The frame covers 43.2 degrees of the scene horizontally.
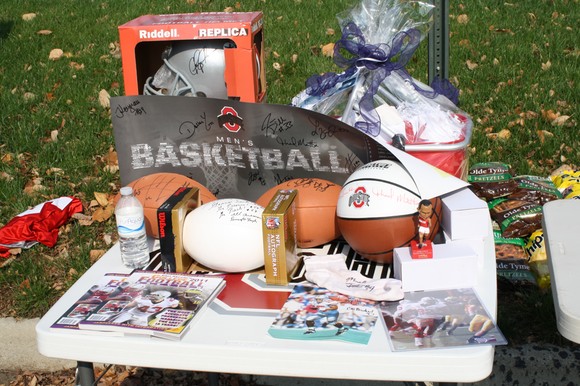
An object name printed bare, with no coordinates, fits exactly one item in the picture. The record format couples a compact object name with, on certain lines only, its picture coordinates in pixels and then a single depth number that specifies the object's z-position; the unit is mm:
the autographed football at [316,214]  2152
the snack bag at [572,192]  3184
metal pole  2824
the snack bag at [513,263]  3055
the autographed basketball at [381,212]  1970
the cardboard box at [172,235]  2037
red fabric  3654
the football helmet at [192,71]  2580
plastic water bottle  2072
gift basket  2367
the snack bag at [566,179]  3297
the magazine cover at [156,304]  1698
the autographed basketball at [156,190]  2252
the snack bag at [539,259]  3018
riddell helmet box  2430
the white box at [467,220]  1962
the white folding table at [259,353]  1564
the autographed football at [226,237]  1984
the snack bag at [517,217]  3098
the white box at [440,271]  1841
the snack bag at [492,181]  3203
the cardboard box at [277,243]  1908
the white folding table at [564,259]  1529
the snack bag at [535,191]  3148
